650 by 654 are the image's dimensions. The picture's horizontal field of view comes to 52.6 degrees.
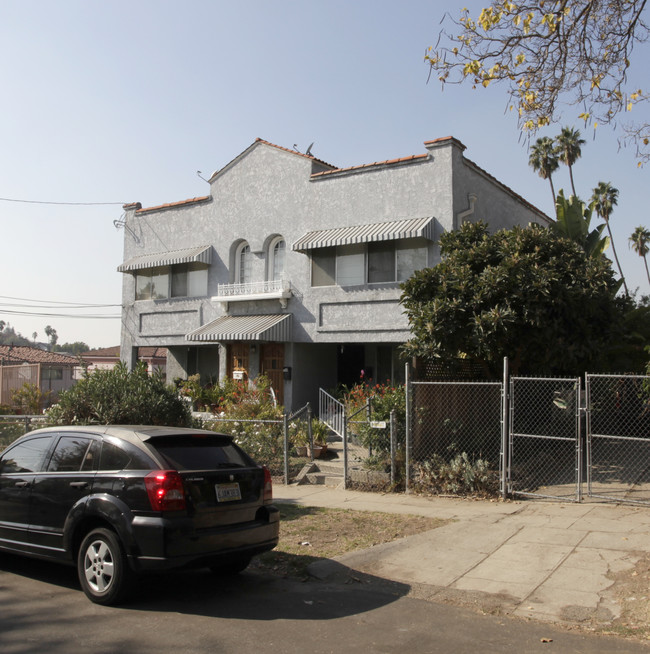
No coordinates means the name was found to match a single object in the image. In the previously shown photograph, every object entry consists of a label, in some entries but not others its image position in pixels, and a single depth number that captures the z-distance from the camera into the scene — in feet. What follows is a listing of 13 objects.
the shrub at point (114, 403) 38.45
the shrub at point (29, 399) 69.92
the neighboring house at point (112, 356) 144.36
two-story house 53.42
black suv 18.52
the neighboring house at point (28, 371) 78.23
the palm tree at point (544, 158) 127.24
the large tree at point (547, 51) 27.91
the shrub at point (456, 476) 34.42
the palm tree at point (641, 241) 176.04
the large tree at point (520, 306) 37.68
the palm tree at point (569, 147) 125.49
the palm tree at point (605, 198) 144.77
